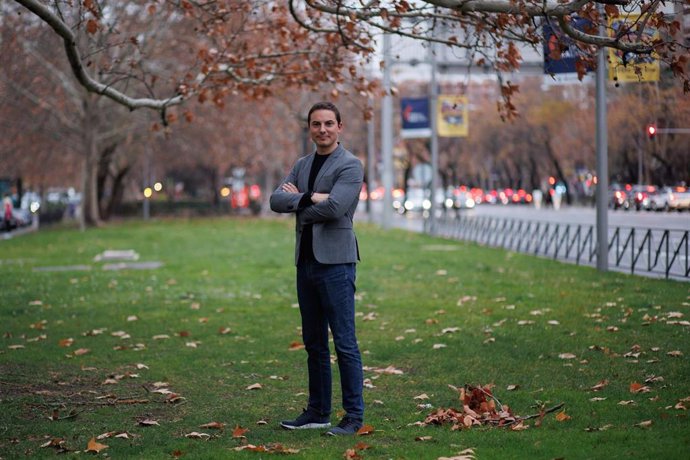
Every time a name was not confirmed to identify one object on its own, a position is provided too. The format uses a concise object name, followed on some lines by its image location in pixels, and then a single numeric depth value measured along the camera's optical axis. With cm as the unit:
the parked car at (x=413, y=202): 7850
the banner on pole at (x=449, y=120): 4388
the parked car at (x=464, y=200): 7481
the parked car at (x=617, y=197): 2700
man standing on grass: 759
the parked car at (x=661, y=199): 2431
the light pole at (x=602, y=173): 2178
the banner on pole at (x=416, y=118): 4625
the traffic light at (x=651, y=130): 2219
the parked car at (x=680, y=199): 2228
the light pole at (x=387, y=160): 5122
